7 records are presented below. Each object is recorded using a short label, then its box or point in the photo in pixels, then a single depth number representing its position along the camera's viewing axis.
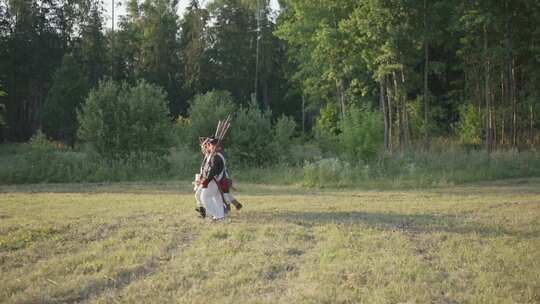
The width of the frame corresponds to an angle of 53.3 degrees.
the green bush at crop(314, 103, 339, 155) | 27.49
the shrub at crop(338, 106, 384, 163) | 23.14
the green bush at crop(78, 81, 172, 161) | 25.53
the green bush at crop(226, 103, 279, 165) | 26.05
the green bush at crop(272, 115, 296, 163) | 26.38
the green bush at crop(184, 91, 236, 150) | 26.59
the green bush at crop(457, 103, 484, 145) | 33.53
